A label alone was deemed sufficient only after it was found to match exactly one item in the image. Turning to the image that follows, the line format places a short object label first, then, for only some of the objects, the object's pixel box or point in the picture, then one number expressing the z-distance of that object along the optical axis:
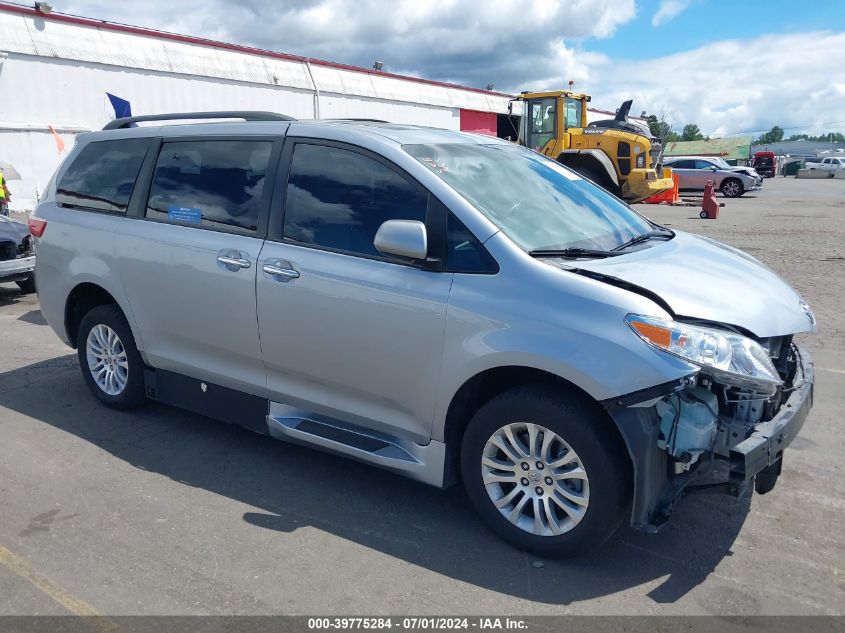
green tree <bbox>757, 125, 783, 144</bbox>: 155.88
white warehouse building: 18.95
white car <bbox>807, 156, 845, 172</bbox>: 53.62
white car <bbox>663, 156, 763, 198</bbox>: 29.17
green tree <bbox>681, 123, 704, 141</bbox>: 126.12
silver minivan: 3.06
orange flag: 19.10
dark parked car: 8.91
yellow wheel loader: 20.22
